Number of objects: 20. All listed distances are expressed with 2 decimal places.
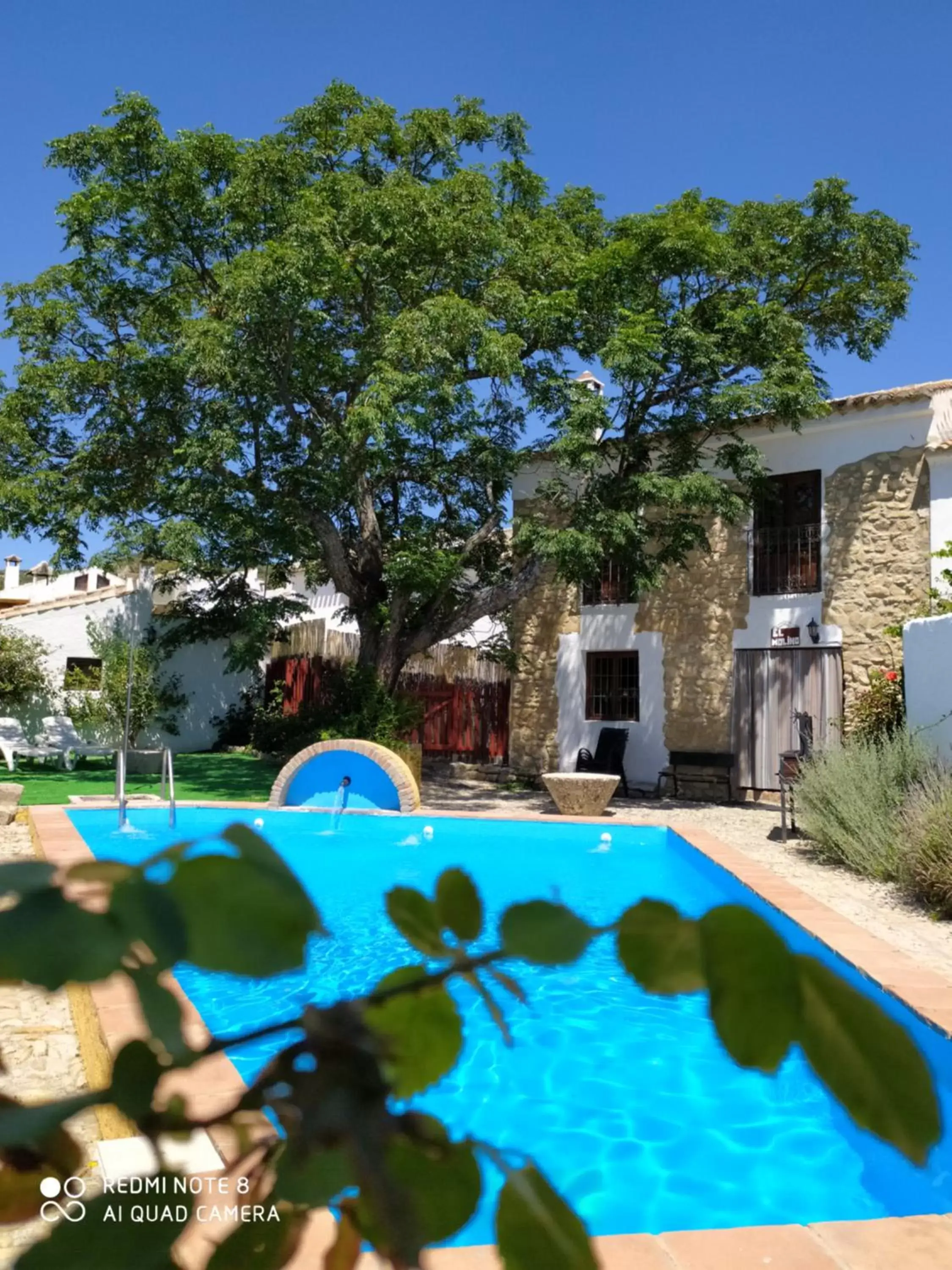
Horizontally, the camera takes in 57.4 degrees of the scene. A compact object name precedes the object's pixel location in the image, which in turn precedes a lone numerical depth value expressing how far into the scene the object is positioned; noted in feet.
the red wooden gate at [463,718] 61.77
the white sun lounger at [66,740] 50.55
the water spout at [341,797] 38.32
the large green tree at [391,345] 40.47
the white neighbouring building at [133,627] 55.98
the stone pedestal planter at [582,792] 38.22
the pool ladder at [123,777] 31.19
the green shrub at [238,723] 65.98
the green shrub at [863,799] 26.61
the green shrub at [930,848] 21.80
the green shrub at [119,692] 52.21
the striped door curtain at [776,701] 44.83
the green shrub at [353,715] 46.73
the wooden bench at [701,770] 46.57
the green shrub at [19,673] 51.34
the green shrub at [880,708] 39.06
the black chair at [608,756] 49.14
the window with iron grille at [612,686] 51.83
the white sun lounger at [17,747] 48.70
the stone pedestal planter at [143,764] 51.49
